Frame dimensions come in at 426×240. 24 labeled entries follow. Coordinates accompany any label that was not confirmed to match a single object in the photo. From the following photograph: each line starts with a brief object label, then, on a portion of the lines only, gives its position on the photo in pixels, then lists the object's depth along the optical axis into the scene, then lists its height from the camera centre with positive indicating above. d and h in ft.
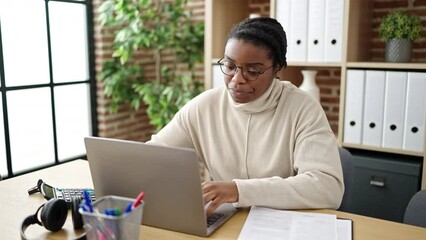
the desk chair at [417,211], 4.28 -1.46
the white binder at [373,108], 7.17 -0.66
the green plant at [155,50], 9.46 +0.47
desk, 3.57 -1.40
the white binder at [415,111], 6.81 -0.69
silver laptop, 3.24 -0.89
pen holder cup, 2.75 -1.03
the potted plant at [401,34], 7.27 +0.61
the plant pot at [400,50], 7.29 +0.33
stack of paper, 3.51 -1.37
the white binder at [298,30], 7.76 +0.72
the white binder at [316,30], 7.58 +0.71
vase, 8.12 -0.27
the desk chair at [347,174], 4.94 -1.26
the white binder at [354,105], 7.37 -0.64
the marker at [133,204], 2.83 -0.92
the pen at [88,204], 2.87 -0.94
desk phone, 4.15 -1.25
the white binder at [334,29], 7.39 +0.71
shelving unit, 7.27 +0.56
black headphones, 3.61 -1.28
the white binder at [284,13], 7.93 +1.06
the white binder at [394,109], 6.98 -0.67
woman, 4.13 -0.74
